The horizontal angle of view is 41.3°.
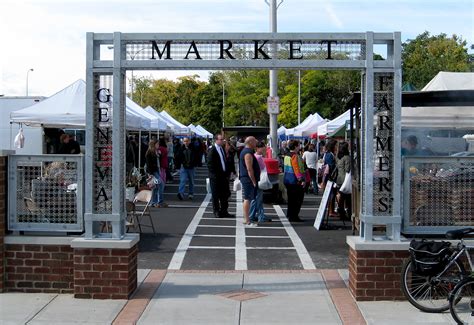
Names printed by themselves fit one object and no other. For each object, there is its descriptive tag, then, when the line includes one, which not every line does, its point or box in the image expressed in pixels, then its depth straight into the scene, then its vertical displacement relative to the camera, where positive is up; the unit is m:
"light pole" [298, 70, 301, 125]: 49.27 +4.61
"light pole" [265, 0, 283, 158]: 20.53 +2.29
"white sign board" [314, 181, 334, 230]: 12.12 -0.98
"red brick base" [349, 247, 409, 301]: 6.74 -1.24
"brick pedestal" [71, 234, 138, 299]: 6.77 -1.21
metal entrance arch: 6.75 +0.85
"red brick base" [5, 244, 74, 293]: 7.06 -1.25
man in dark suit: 13.66 -0.40
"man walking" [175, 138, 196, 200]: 17.38 -0.25
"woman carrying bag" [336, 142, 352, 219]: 12.76 -0.43
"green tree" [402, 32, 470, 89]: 45.97 +8.68
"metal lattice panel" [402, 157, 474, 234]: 6.90 -0.42
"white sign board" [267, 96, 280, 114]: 20.22 +1.68
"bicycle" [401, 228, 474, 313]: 6.27 -1.16
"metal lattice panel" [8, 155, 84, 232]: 7.12 -0.46
